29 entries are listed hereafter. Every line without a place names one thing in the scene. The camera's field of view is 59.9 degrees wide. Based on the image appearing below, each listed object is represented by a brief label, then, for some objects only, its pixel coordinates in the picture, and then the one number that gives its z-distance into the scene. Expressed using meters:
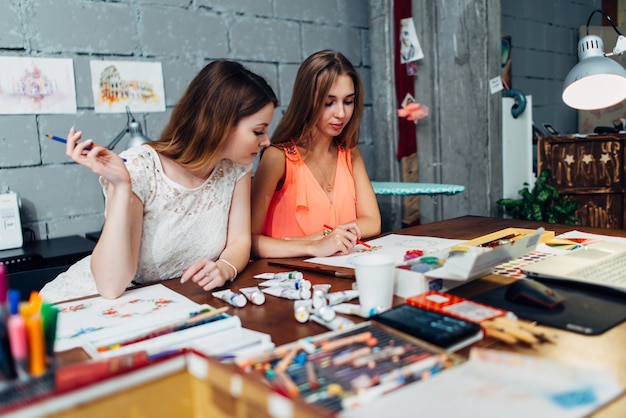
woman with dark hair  1.40
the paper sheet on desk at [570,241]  1.32
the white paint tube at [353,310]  0.90
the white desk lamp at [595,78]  1.46
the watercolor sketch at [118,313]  0.87
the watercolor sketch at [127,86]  2.40
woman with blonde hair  1.86
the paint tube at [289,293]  1.04
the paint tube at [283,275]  1.19
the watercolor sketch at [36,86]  2.18
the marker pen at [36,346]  0.49
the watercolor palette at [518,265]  1.14
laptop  1.02
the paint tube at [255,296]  1.02
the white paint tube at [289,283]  1.09
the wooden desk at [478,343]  0.73
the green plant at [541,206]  3.19
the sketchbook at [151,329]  0.78
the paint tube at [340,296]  0.99
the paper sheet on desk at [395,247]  1.34
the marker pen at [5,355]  0.49
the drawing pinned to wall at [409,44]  3.14
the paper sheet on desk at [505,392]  0.53
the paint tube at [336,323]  0.86
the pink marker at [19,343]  0.48
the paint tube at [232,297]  1.01
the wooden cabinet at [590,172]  3.52
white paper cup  0.93
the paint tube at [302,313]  0.90
